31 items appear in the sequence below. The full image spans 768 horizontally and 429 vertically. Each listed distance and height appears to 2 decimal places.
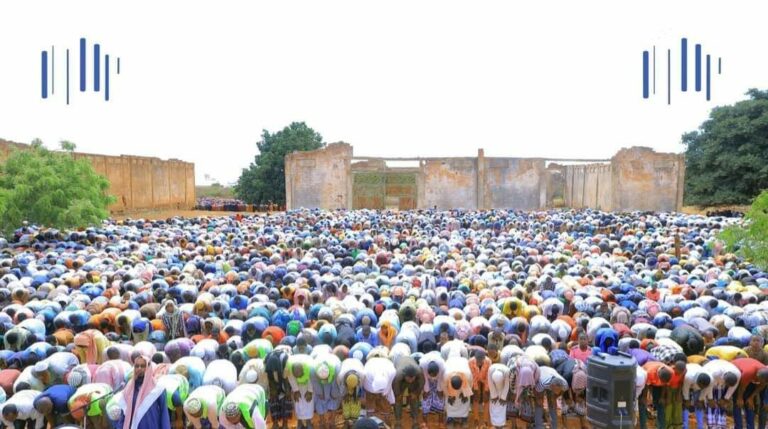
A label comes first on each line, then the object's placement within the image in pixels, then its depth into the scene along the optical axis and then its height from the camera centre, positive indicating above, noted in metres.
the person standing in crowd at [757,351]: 8.42 -1.68
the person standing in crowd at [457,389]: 8.08 -2.10
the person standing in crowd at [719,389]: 7.93 -2.04
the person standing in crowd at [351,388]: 8.01 -2.09
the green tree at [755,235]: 11.97 -0.39
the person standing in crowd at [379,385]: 7.93 -2.02
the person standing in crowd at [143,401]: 6.59 -1.88
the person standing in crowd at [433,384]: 8.21 -2.10
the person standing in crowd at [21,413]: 7.08 -2.14
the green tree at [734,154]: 36.66 +3.12
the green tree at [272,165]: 44.44 +2.64
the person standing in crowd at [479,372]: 8.34 -1.95
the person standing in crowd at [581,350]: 8.54 -1.73
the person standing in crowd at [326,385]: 8.04 -2.10
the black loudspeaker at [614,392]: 5.57 -1.47
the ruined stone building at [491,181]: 36.56 +1.50
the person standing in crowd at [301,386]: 8.07 -2.10
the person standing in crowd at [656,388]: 7.91 -2.08
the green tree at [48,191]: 20.39 +0.38
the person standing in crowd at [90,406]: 7.21 -2.08
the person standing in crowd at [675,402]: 8.06 -2.23
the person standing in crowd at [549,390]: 7.97 -2.08
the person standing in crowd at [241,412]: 6.84 -2.03
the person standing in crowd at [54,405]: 7.12 -2.07
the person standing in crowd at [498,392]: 8.15 -2.15
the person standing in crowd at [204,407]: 7.09 -2.04
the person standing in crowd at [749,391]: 8.00 -2.08
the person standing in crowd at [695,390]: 7.89 -2.07
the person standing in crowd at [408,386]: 8.05 -2.07
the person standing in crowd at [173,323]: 10.06 -1.71
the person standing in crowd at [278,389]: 8.04 -2.14
